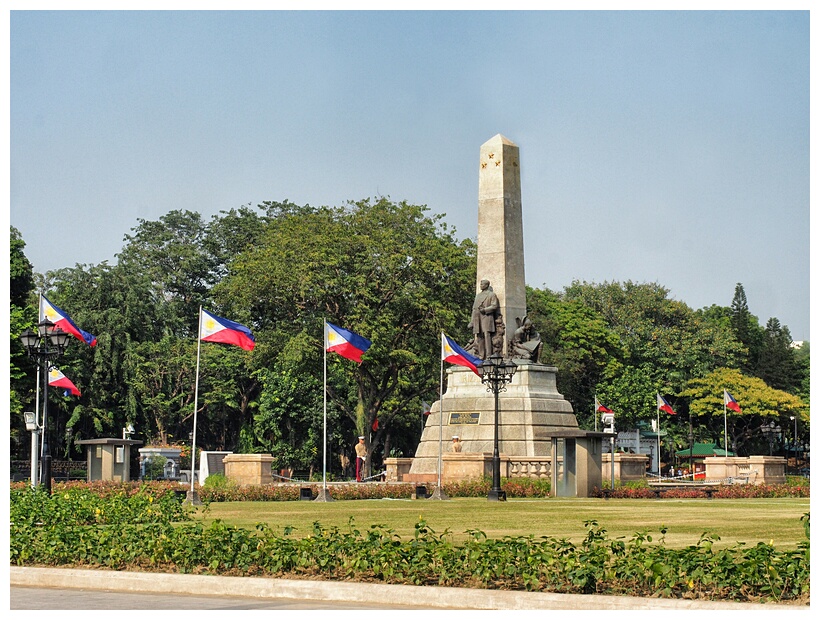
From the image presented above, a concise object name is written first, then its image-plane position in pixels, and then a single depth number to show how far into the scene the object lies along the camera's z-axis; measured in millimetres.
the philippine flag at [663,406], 61778
